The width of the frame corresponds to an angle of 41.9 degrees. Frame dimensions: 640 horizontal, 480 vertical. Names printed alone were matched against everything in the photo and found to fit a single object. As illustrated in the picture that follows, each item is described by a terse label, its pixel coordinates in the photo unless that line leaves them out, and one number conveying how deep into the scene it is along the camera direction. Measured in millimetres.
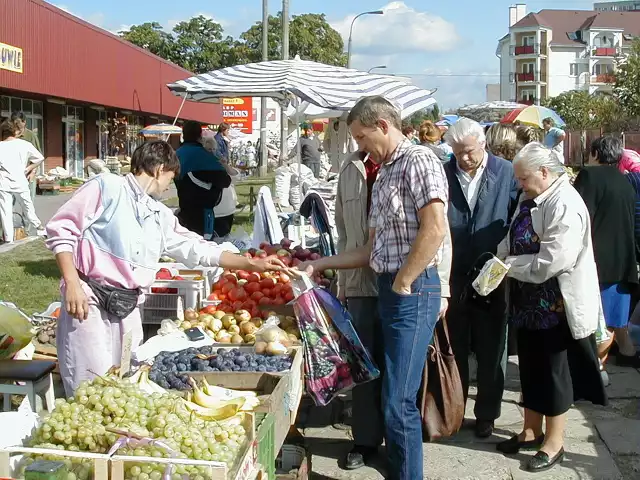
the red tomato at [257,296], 5621
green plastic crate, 3131
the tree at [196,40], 67312
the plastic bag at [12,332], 4469
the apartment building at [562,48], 100931
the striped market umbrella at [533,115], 15070
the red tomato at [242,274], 6086
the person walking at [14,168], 11484
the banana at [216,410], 3350
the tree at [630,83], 43781
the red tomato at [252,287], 5758
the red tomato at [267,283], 5758
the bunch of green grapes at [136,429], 2738
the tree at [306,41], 63403
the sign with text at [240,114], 42000
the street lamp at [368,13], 46812
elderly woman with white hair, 4527
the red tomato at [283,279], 5879
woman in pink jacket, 3854
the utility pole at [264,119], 28091
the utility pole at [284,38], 25625
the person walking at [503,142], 6297
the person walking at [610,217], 6223
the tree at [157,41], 67562
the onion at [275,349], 4250
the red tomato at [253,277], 5924
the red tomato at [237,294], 5703
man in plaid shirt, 3867
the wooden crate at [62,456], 2648
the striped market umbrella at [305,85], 8414
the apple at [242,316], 5266
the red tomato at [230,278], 6012
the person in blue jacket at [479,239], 5152
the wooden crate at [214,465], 2586
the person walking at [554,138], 10979
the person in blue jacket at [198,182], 8312
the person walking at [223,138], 16158
